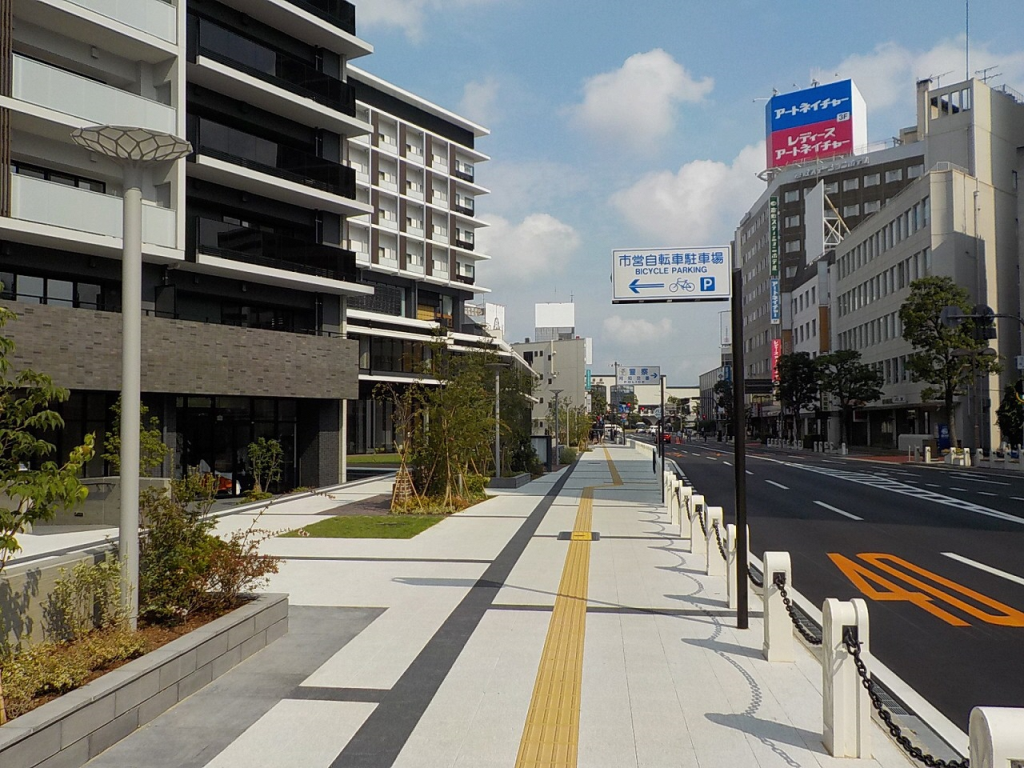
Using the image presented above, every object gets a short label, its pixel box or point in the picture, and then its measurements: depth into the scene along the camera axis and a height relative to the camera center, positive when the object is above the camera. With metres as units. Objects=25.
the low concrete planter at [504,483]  27.14 -2.81
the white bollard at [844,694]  5.13 -2.03
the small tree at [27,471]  4.90 -0.40
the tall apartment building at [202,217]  18.05 +5.33
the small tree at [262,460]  23.08 -1.67
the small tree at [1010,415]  42.72 -0.63
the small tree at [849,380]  59.69 +1.97
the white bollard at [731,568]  9.43 -2.10
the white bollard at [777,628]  7.16 -2.15
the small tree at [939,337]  44.22 +4.04
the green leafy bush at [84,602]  6.07 -1.64
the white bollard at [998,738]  3.31 -1.50
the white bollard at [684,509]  15.23 -2.16
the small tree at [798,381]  67.94 +2.14
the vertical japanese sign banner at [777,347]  92.94 +7.23
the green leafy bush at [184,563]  6.87 -1.53
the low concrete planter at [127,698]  4.48 -2.06
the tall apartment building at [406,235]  53.94 +13.22
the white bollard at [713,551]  11.38 -2.24
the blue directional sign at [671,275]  10.73 +1.96
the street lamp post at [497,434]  25.53 -1.00
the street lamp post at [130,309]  6.39 +0.86
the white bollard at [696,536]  13.32 -2.35
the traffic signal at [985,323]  31.21 +3.61
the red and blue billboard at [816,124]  86.94 +33.94
